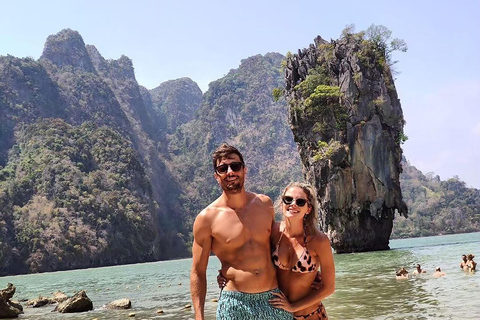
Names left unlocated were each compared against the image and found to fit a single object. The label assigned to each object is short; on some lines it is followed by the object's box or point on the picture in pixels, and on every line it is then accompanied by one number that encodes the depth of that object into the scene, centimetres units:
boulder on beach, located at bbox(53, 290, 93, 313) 1698
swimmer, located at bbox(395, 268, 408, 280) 1731
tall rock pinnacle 4244
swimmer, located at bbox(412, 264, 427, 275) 1842
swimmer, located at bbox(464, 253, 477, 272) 1755
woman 401
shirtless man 396
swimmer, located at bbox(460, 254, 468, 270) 1823
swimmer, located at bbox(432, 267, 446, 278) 1723
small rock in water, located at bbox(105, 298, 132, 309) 1688
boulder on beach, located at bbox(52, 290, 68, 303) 2034
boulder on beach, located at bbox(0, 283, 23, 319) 1631
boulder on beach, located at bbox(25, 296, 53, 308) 2023
